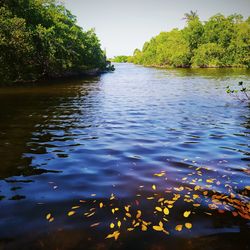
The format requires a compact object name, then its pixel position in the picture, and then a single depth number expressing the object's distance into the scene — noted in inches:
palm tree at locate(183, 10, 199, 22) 4648.1
